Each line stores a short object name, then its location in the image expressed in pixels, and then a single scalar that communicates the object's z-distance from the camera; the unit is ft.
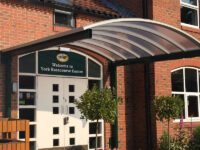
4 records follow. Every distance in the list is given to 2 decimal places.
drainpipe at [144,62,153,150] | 44.50
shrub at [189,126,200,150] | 46.11
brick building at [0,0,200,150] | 34.88
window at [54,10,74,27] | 40.08
